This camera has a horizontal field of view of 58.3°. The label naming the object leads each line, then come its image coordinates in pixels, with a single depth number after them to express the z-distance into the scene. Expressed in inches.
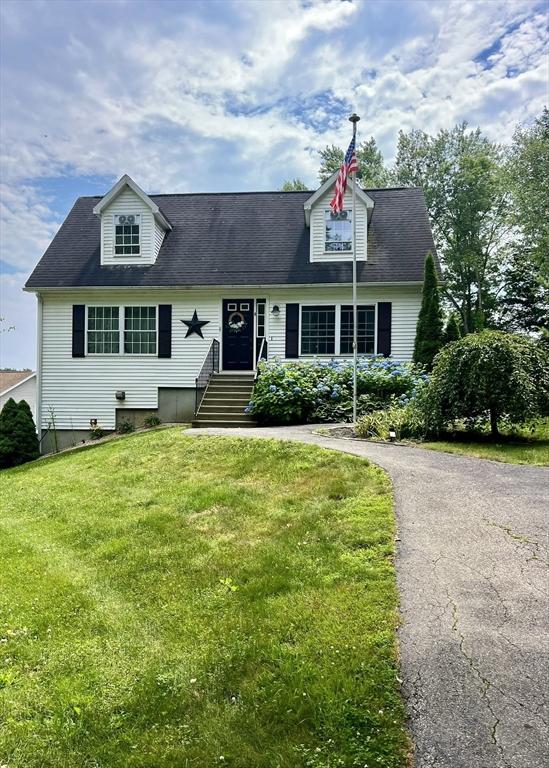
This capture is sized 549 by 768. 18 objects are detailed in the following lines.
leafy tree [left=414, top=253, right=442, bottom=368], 523.5
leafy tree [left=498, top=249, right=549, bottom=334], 911.8
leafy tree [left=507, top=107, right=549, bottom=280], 689.6
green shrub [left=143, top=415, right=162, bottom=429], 552.7
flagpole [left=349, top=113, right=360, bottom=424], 399.2
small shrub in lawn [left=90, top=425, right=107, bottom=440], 579.8
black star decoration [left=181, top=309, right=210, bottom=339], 582.6
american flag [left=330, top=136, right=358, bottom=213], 425.7
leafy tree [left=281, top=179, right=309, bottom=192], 1170.6
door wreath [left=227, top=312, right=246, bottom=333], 585.3
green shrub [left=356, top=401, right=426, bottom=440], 356.8
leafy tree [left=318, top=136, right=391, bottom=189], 1217.4
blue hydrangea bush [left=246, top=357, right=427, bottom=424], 460.8
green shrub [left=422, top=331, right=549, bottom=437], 319.3
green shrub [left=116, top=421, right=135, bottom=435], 561.3
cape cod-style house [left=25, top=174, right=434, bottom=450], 562.9
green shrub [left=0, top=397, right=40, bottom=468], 531.8
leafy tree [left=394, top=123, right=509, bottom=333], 1027.9
